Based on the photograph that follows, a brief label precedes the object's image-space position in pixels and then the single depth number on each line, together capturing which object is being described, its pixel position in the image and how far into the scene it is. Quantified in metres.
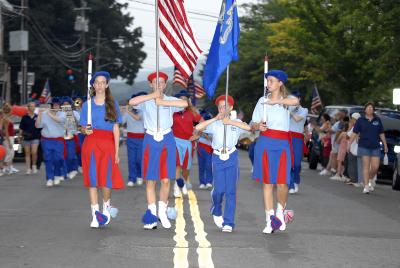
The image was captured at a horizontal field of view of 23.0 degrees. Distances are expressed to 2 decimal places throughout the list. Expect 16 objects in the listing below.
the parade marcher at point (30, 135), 24.67
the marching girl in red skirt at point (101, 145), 11.99
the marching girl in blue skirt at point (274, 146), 11.69
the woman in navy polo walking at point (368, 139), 19.58
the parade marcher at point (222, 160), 12.02
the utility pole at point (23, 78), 49.47
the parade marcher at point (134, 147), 20.19
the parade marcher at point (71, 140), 20.56
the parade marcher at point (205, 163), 19.44
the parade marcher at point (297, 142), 16.92
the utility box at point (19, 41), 51.66
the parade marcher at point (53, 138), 20.50
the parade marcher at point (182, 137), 17.30
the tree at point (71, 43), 67.81
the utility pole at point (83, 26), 67.12
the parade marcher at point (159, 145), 11.97
